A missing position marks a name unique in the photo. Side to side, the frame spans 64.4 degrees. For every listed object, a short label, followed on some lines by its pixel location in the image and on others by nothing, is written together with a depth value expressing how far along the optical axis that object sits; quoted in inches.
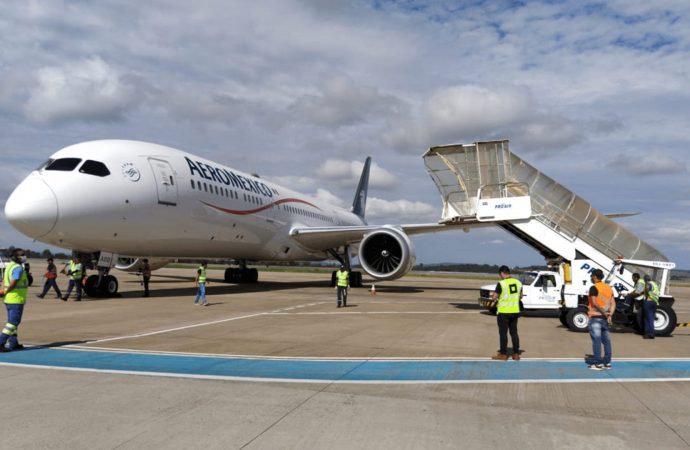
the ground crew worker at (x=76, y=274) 641.6
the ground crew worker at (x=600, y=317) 297.1
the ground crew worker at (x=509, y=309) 326.6
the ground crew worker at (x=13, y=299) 309.0
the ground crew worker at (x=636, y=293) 452.4
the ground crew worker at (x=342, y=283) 636.7
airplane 569.9
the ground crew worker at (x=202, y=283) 622.4
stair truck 549.0
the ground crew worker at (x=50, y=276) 686.5
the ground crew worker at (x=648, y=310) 434.0
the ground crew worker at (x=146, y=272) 708.7
